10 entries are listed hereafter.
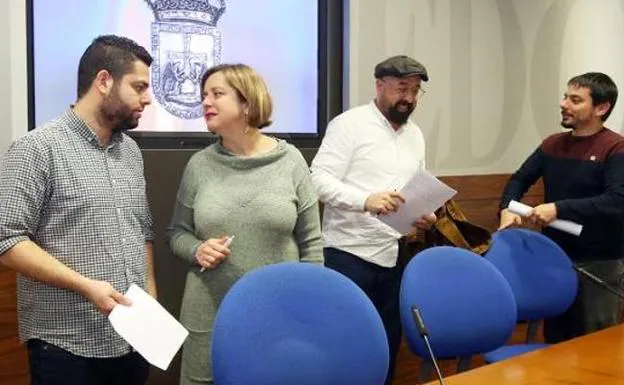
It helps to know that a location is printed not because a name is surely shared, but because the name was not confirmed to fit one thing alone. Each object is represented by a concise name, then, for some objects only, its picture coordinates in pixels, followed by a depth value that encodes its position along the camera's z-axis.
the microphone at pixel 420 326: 1.61
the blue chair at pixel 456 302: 2.29
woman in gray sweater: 2.09
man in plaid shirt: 1.75
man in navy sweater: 3.10
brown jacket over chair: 3.11
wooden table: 1.81
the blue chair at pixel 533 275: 2.97
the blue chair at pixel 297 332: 1.77
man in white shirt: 2.95
